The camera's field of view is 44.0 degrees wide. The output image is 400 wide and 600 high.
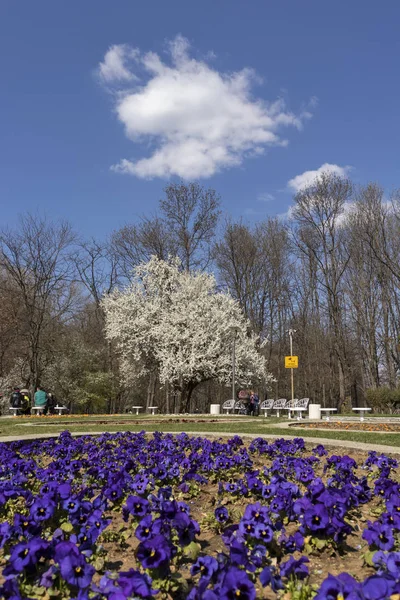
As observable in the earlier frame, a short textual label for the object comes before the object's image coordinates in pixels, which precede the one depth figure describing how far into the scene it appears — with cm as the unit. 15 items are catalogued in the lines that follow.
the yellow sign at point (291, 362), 2538
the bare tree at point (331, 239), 3475
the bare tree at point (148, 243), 3469
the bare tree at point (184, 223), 3338
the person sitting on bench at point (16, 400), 2400
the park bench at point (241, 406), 2575
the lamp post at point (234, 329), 2397
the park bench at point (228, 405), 2580
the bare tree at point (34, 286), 3059
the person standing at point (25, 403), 2488
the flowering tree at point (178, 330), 2608
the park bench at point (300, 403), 2189
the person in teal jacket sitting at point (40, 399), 2292
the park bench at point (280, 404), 2435
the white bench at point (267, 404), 2437
